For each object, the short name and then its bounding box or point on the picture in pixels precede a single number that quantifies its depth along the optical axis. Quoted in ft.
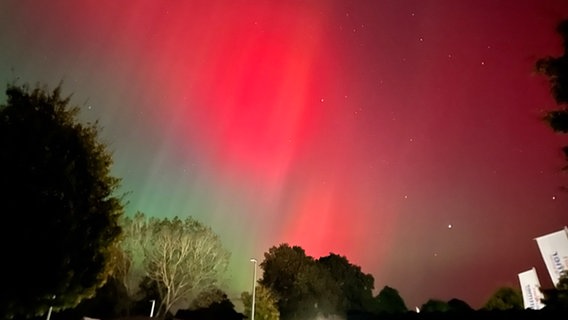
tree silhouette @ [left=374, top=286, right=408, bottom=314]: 206.18
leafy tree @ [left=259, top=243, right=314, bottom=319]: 173.37
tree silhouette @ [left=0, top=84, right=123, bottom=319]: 44.01
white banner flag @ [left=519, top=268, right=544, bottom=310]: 122.31
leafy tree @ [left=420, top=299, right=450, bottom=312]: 202.37
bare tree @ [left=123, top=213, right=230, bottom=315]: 125.59
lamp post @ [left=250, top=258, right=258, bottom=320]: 128.98
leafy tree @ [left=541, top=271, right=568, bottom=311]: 45.27
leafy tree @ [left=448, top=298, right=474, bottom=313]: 199.45
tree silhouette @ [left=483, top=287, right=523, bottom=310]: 177.27
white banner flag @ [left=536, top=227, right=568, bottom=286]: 100.43
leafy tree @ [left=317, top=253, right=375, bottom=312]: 184.34
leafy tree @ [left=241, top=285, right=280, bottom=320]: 145.21
